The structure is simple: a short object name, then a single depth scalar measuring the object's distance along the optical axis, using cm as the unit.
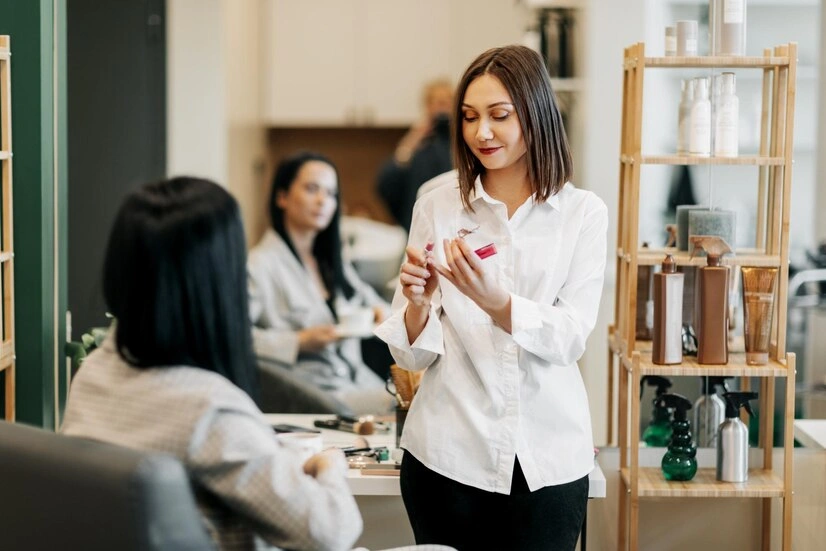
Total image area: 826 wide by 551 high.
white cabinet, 765
